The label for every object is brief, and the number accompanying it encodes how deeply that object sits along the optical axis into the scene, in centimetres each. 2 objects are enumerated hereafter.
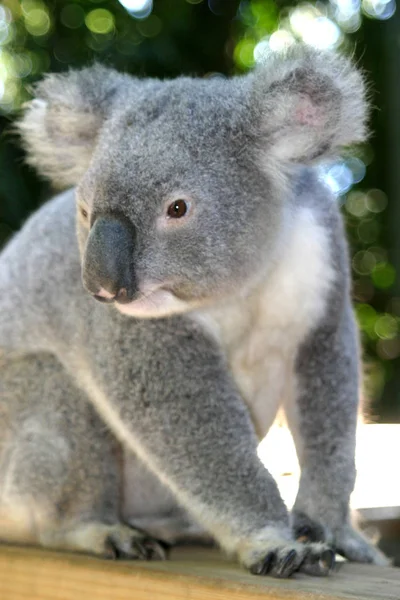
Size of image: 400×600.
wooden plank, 69
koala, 76
